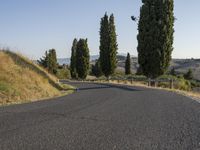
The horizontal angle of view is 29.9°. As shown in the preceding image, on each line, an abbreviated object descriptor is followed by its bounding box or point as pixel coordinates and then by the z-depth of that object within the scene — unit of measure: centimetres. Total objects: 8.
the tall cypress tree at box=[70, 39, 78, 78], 8254
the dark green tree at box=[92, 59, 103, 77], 10316
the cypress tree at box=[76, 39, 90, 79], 7362
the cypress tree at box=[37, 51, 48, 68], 9449
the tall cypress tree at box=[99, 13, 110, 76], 6381
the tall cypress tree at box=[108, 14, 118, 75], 6353
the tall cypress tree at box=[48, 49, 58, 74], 8882
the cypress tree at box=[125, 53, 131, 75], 10172
